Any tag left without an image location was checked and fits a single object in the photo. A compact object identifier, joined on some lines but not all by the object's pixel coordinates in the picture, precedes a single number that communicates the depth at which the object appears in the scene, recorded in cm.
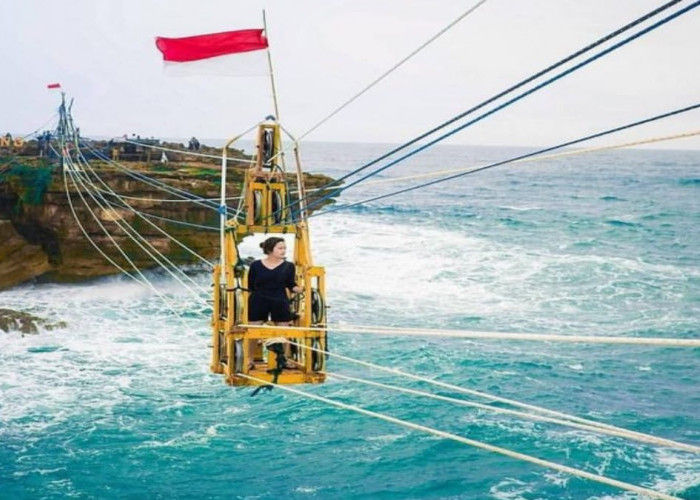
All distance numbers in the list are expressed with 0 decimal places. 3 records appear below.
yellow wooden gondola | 1032
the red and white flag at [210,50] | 1344
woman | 1055
